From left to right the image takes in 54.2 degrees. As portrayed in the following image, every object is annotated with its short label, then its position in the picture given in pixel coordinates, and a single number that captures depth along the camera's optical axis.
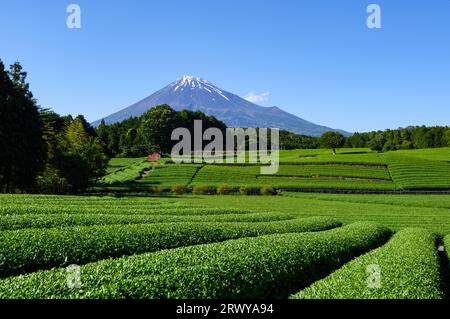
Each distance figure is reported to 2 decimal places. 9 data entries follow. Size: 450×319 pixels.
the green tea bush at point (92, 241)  17.09
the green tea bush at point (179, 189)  80.86
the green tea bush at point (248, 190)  80.64
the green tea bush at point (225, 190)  80.69
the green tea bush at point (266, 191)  80.56
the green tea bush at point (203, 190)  80.44
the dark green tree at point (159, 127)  132.25
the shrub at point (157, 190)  80.06
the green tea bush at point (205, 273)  12.47
